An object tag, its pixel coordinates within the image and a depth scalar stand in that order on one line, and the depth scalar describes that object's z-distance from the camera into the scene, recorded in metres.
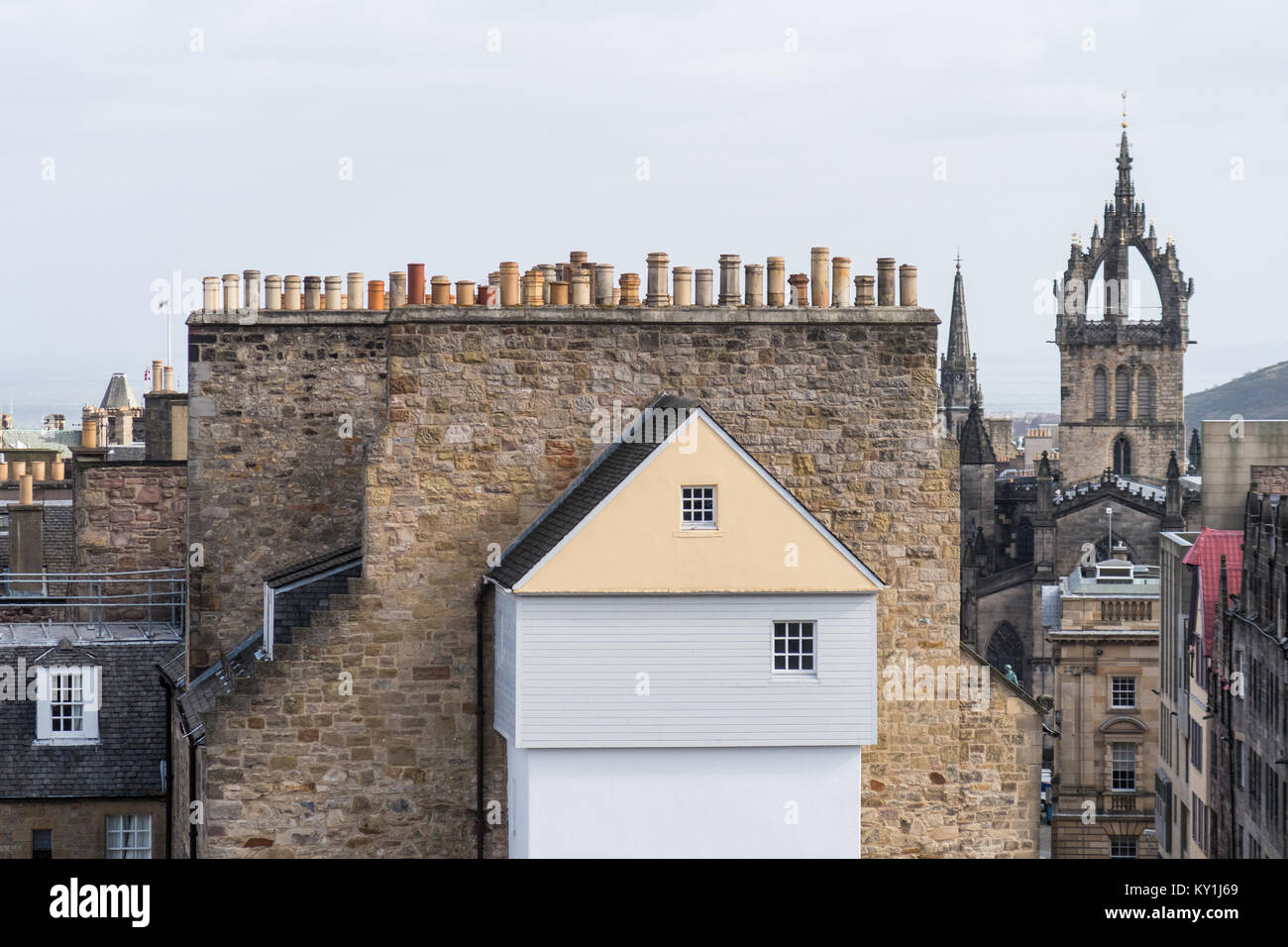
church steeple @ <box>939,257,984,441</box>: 188.25
